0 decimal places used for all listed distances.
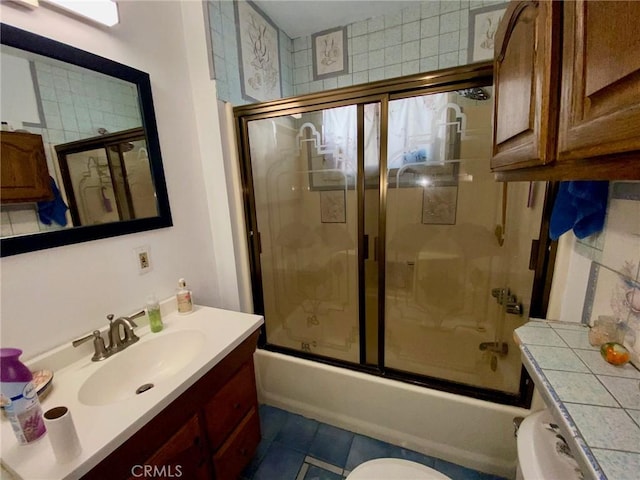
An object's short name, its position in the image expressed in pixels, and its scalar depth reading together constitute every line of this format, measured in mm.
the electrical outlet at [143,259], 1187
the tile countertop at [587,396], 500
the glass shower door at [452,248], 1428
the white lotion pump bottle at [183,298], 1315
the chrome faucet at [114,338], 991
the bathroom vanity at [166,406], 649
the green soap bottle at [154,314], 1164
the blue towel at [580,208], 829
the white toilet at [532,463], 692
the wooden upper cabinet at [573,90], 384
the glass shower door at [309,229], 1699
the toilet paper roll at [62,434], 571
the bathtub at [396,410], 1291
